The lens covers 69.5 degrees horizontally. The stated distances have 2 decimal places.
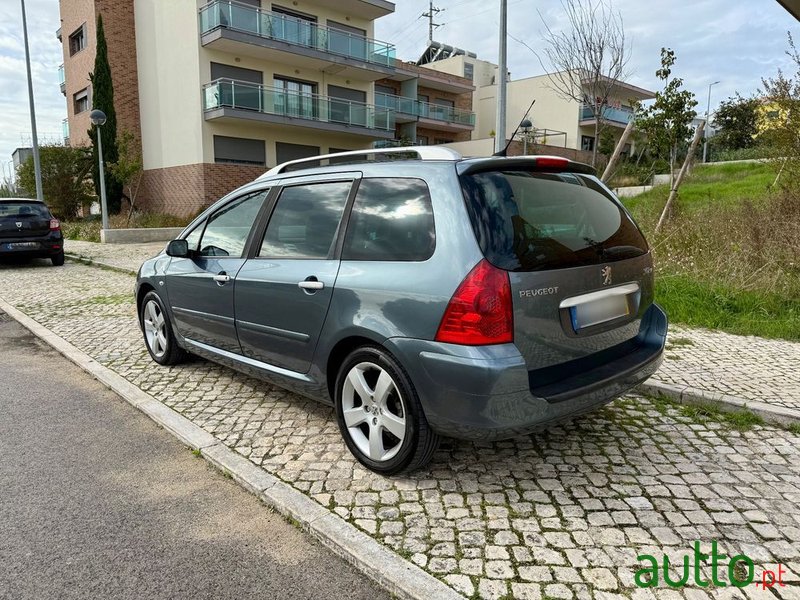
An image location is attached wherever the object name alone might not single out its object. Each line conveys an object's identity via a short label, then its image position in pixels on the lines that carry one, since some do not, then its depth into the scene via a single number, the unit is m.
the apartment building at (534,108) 39.53
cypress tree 25.84
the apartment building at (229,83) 23.73
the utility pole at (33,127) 20.42
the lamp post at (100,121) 18.39
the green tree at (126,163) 22.62
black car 12.86
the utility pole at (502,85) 10.84
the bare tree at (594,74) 12.80
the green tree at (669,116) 10.41
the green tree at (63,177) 26.03
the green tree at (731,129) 36.88
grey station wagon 2.76
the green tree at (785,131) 8.77
